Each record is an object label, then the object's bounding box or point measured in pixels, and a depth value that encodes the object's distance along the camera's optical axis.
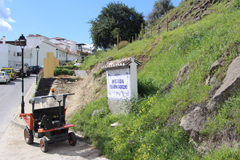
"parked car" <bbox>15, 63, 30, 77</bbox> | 34.44
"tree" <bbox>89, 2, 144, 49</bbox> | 30.97
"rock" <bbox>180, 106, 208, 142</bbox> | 4.61
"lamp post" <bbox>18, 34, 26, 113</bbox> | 12.80
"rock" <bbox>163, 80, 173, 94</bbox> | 7.20
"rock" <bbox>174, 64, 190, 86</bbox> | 6.97
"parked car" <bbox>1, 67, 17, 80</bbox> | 28.94
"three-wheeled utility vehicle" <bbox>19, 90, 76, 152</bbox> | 7.16
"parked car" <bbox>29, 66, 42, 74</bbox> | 42.65
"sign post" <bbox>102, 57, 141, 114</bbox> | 7.86
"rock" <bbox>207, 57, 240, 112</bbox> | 4.53
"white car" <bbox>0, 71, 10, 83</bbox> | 24.78
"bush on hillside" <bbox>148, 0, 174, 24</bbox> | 43.00
